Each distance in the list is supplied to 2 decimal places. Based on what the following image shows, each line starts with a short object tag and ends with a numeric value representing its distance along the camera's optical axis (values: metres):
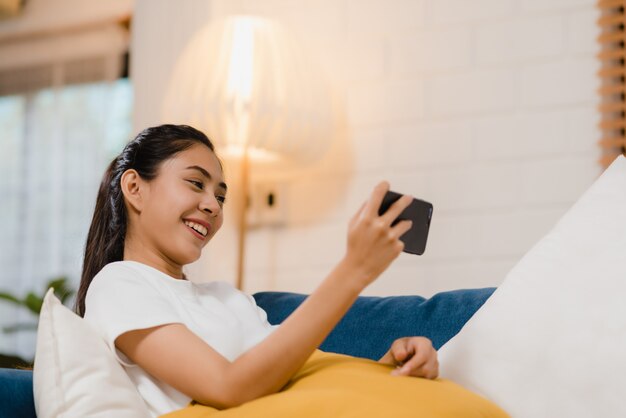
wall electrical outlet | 2.57
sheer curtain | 3.88
